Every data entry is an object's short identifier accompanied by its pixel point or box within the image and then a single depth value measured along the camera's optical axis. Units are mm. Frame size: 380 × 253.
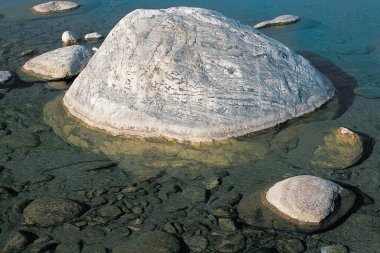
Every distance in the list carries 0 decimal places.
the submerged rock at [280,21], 11677
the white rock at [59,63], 9422
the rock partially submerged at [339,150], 6461
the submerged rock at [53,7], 13945
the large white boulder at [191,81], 7098
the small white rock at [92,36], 11648
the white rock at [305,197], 5398
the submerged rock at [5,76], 9462
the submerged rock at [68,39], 11477
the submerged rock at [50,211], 5594
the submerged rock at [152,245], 5105
